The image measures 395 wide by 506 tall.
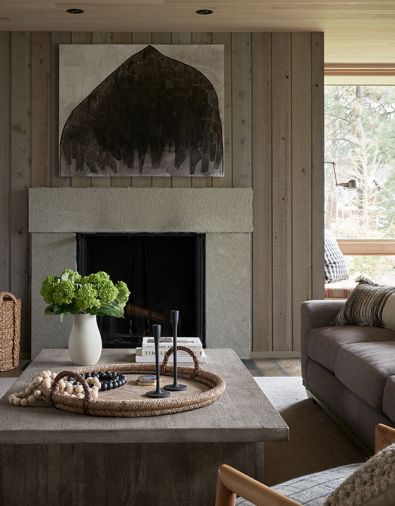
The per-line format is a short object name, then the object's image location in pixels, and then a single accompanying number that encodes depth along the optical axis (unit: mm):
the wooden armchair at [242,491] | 1396
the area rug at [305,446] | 3098
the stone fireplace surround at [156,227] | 5461
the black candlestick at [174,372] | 2731
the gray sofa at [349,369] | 2906
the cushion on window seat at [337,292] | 6211
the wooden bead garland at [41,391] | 2533
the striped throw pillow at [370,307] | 3871
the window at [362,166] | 7473
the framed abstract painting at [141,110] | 5488
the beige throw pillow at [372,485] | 1246
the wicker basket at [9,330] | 5059
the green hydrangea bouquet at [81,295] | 3154
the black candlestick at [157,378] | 2635
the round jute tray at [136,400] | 2398
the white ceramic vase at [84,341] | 3215
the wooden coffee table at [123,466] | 2389
